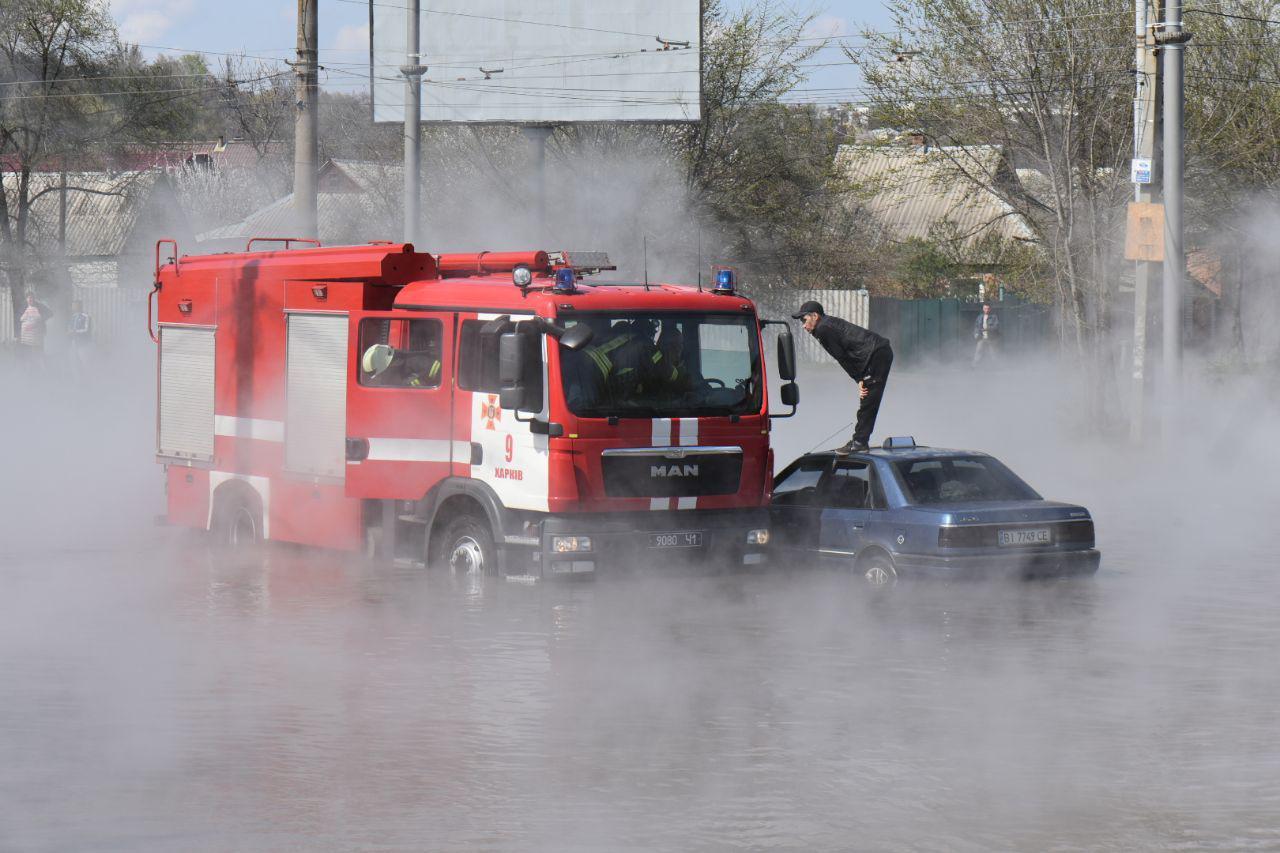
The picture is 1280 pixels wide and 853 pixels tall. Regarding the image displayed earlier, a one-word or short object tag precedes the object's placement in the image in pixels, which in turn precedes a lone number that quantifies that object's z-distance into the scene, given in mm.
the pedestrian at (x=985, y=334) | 48312
